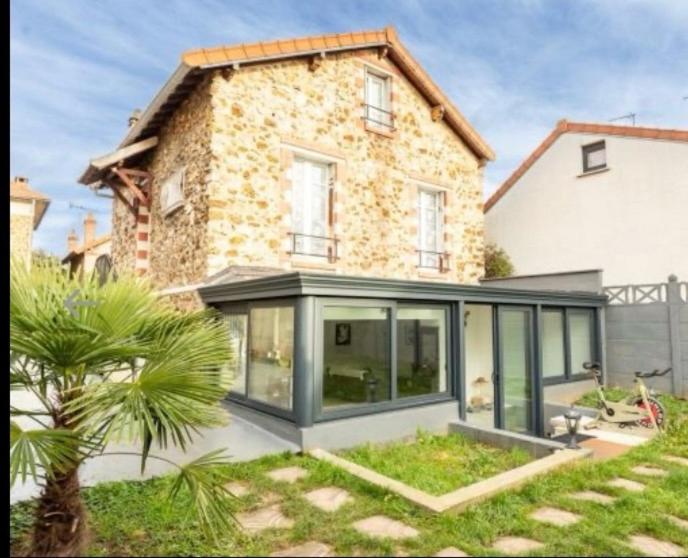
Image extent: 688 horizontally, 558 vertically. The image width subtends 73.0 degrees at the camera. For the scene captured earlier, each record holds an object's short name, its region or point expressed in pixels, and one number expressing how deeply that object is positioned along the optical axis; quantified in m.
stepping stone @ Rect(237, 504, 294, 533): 3.55
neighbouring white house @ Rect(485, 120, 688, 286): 11.64
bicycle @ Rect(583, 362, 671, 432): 7.60
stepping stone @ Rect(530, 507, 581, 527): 3.86
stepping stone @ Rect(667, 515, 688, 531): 3.91
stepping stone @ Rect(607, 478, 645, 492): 4.75
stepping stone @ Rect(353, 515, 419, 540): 3.48
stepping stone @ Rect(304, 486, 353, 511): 4.01
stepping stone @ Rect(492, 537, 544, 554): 3.37
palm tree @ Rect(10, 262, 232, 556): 2.66
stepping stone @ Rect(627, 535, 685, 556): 3.45
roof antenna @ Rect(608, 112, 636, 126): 13.42
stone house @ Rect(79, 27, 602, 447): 6.33
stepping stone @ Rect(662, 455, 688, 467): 5.66
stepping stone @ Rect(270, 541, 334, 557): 3.16
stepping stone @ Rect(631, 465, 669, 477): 5.22
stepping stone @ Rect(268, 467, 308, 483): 4.68
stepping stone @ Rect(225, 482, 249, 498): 4.22
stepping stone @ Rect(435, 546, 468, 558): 3.25
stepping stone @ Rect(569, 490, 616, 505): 4.34
